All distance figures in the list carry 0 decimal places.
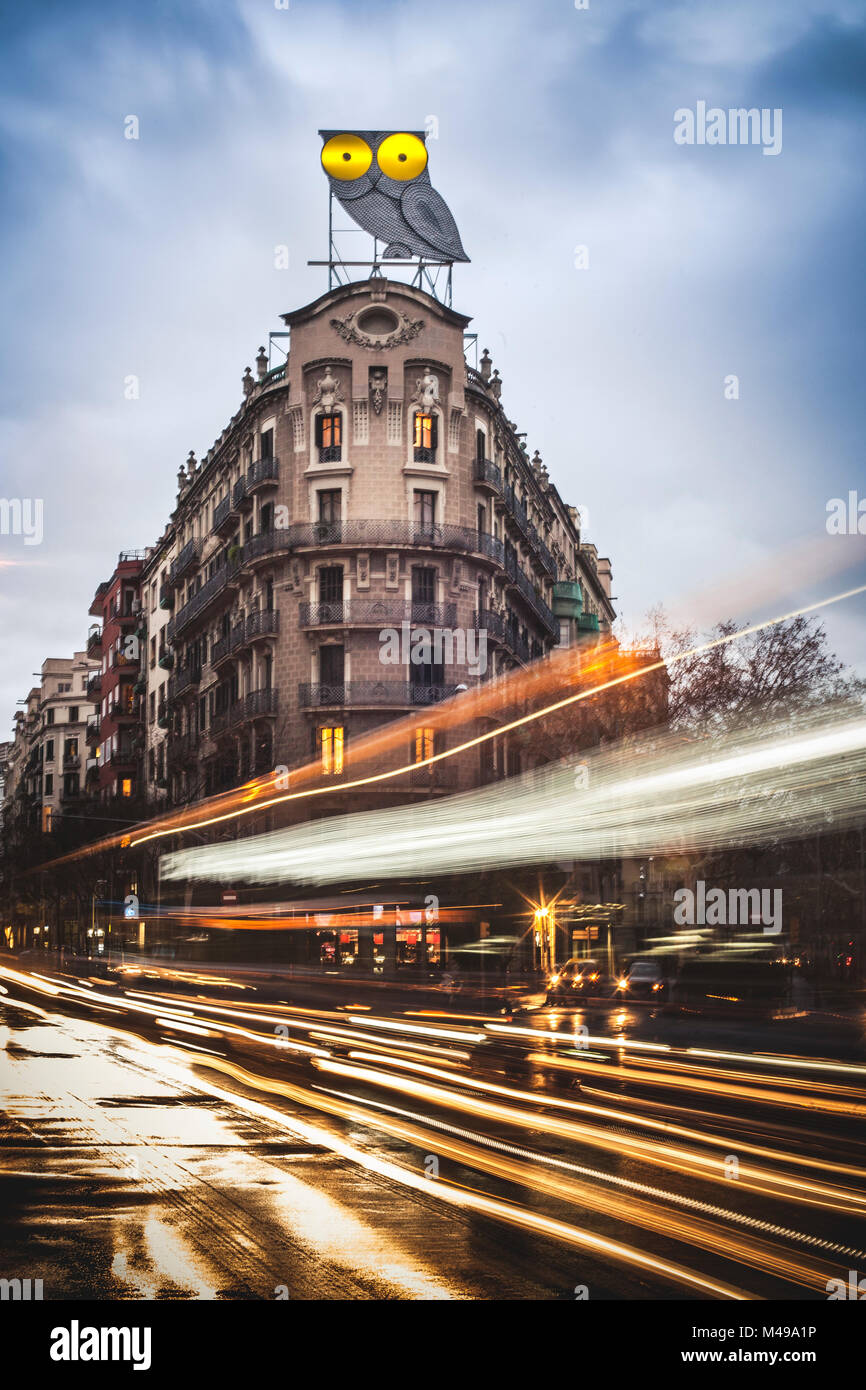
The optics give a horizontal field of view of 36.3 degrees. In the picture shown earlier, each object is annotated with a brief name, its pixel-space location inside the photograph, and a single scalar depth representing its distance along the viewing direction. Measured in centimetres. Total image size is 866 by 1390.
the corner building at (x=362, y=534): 4850
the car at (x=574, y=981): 3566
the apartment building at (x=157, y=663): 7238
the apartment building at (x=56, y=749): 12075
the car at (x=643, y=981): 3497
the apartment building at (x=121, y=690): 8538
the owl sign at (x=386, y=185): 5225
